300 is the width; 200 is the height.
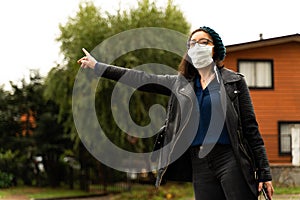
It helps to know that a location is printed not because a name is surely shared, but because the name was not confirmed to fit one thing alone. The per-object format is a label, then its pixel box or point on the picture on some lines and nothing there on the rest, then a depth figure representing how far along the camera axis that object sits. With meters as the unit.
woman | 3.82
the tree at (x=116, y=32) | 20.81
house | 23.97
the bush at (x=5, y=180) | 26.94
